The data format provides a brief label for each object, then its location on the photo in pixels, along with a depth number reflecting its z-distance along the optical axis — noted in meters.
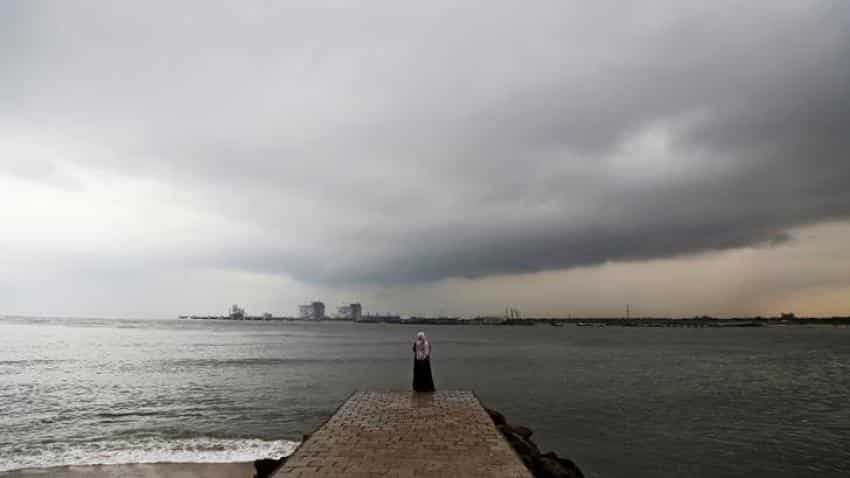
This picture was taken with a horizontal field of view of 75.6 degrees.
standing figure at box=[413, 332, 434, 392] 15.98
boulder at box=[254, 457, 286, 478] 11.55
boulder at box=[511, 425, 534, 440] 14.40
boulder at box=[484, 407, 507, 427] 14.17
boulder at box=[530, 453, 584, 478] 10.85
